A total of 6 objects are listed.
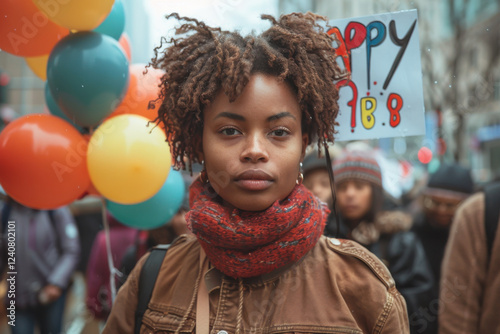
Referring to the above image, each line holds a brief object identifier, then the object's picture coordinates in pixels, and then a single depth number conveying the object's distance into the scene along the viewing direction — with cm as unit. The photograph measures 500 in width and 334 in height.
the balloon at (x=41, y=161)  181
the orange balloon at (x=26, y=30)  187
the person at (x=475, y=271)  238
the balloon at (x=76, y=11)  181
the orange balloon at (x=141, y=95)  217
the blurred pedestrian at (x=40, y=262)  332
